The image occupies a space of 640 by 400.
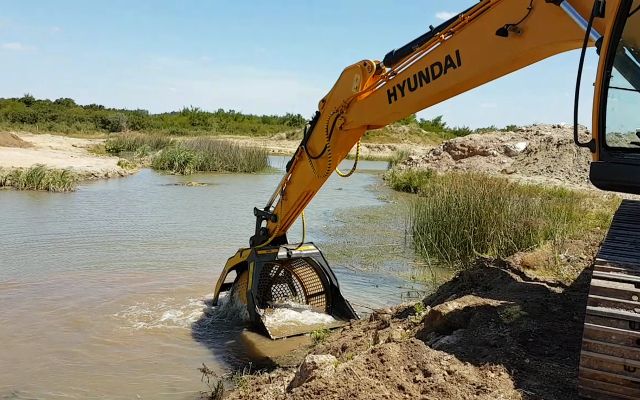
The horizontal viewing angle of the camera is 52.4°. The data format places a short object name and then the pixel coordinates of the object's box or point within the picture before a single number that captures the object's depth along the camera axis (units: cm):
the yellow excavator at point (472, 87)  308
